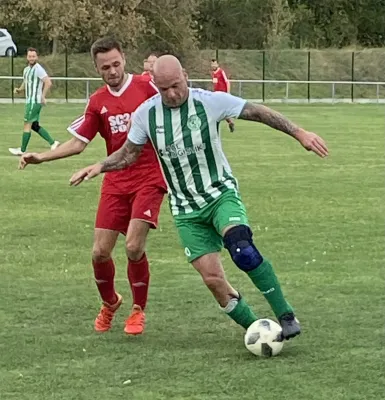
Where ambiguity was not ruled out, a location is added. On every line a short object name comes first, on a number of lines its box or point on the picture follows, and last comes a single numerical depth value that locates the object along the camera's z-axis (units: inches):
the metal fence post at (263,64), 2113.6
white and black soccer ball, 253.8
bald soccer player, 253.6
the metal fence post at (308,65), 2129.7
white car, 2018.9
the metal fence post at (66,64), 1947.6
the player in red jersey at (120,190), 284.0
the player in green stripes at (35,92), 846.5
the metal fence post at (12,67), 1894.7
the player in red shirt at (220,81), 1262.3
